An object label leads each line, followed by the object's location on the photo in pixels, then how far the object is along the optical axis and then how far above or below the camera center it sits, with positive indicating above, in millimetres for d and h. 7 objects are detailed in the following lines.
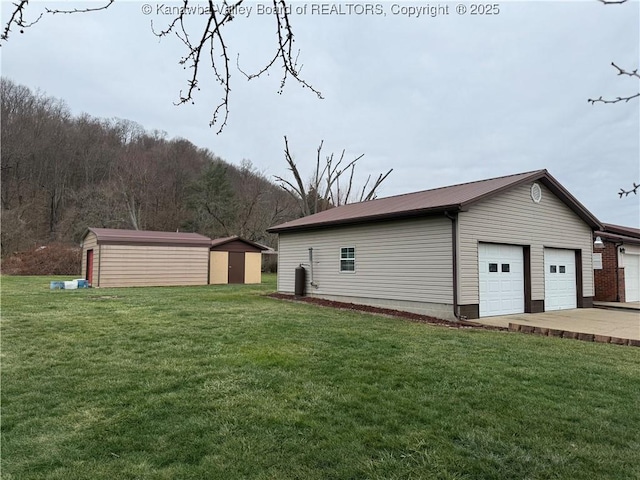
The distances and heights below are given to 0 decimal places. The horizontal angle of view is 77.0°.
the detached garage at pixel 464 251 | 10289 +432
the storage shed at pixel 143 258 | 19141 +296
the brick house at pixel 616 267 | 14922 -40
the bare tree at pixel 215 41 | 2037 +1194
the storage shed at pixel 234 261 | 23312 +188
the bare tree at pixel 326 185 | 33219 +6768
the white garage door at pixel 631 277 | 15484 -446
